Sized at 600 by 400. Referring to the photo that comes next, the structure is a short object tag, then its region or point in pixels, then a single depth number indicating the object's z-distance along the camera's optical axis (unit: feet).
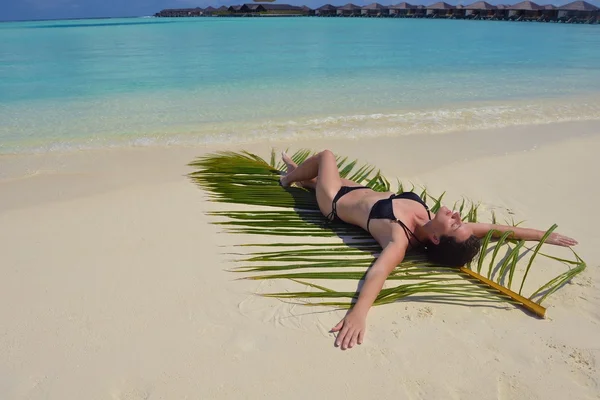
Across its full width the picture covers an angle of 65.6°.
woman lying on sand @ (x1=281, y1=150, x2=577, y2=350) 7.34
